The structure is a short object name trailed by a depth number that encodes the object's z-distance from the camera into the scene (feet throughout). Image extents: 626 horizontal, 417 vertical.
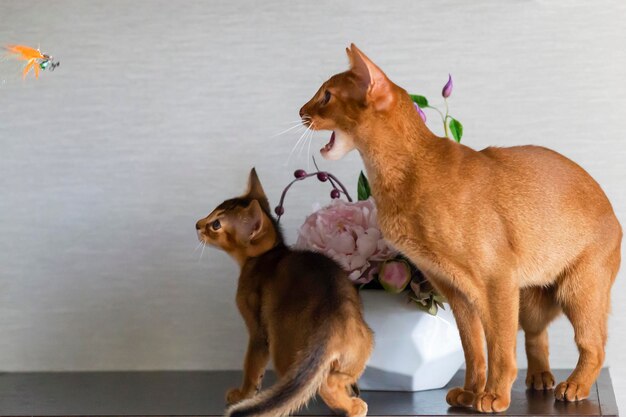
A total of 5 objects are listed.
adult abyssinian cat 5.36
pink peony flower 5.85
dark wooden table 5.50
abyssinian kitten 5.19
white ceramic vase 5.81
